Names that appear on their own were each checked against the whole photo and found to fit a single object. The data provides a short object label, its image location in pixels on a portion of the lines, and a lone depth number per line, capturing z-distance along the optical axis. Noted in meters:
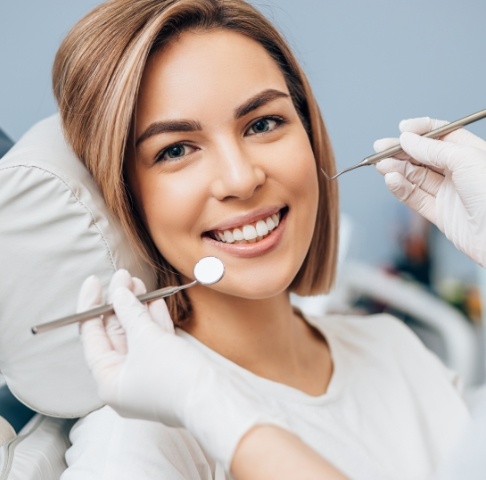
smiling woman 1.03
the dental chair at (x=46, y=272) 1.10
